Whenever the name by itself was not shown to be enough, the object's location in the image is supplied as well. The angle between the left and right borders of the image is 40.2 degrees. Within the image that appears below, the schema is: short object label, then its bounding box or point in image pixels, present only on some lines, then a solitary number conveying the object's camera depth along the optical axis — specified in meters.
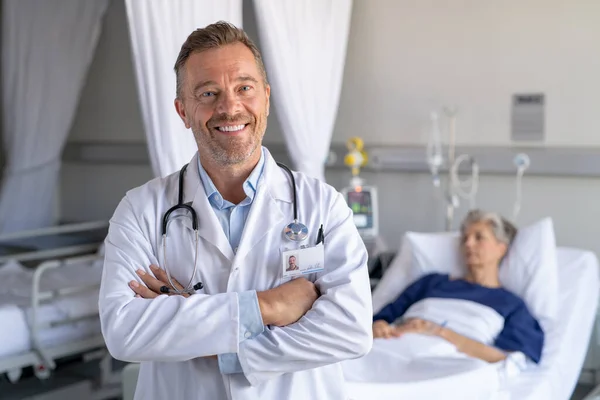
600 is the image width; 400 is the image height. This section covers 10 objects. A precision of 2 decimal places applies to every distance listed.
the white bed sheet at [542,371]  2.46
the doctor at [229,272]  1.55
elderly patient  3.08
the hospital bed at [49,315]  3.53
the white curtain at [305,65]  3.57
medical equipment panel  4.05
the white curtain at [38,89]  4.77
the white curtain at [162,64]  2.83
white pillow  3.31
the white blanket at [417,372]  2.43
